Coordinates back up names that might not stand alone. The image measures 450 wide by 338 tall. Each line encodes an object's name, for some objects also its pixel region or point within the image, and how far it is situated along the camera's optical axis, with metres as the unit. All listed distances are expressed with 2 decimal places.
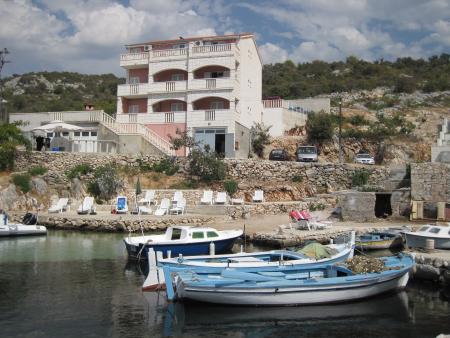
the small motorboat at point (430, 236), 20.25
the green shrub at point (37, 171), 34.88
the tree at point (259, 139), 42.78
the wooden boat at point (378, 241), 22.31
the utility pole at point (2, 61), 41.26
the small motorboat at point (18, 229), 26.16
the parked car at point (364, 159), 39.22
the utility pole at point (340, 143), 41.81
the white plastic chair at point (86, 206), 31.27
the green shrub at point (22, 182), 33.12
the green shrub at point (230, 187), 34.97
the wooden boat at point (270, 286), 13.75
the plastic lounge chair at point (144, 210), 31.00
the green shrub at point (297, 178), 36.47
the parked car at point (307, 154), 38.97
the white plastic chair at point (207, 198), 32.53
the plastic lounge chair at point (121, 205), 31.20
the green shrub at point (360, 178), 35.47
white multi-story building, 40.50
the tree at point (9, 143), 35.88
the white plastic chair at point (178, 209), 30.98
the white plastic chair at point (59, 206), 31.82
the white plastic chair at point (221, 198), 32.28
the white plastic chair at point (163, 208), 30.50
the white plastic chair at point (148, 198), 32.50
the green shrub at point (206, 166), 35.75
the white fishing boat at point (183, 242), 19.48
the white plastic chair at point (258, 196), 33.84
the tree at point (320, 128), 42.87
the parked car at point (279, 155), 39.34
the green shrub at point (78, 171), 35.28
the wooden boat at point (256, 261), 15.48
